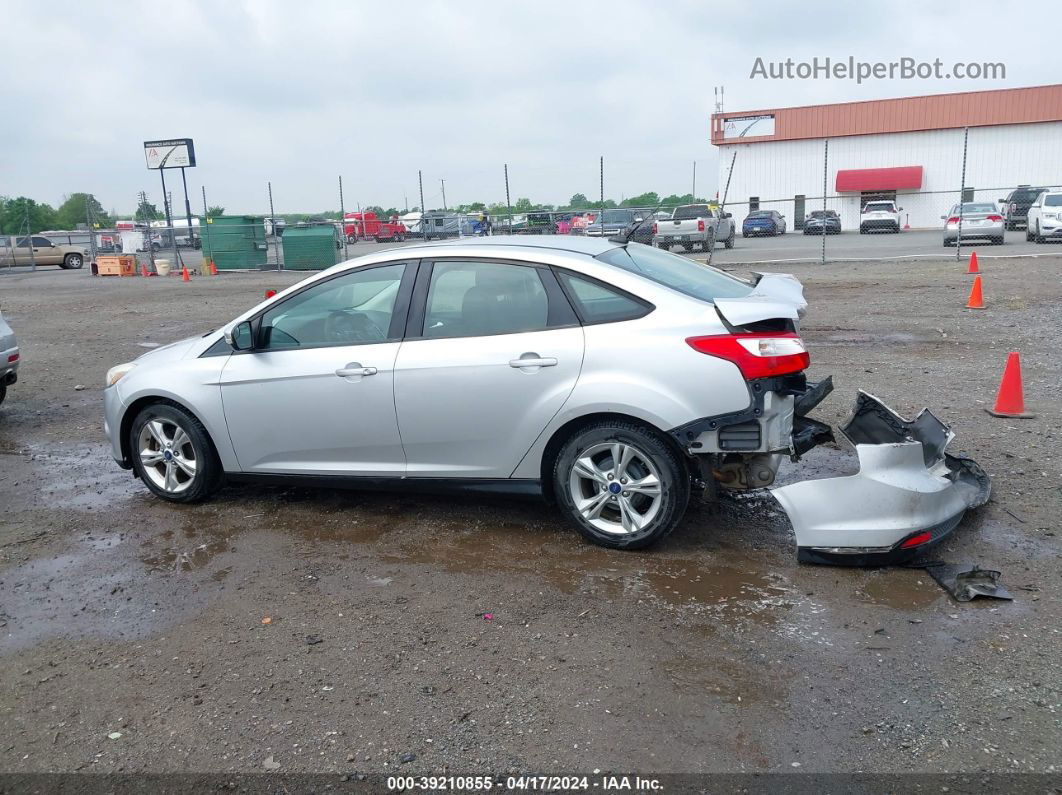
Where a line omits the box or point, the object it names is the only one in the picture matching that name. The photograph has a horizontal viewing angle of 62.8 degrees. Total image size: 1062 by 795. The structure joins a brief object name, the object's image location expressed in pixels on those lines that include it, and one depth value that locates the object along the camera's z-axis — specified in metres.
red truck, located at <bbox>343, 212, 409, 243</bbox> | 48.10
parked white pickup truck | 26.53
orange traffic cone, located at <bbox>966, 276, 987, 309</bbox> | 12.83
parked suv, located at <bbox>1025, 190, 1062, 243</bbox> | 24.41
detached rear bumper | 4.21
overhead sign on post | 39.38
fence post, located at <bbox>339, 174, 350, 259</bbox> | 26.67
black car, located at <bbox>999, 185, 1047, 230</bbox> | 32.28
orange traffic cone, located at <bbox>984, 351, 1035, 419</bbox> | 6.93
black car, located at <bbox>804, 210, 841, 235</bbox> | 42.66
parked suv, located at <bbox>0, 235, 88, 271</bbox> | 36.25
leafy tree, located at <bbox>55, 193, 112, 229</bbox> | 91.75
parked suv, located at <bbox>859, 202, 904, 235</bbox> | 39.88
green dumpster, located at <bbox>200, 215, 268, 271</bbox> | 29.73
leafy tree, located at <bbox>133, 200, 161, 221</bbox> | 76.51
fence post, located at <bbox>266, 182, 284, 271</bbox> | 28.13
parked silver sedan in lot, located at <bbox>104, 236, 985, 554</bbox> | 4.41
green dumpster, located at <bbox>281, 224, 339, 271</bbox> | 27.84
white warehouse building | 48.31
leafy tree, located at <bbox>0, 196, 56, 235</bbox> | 82.81
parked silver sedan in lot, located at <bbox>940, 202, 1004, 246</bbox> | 25.97
